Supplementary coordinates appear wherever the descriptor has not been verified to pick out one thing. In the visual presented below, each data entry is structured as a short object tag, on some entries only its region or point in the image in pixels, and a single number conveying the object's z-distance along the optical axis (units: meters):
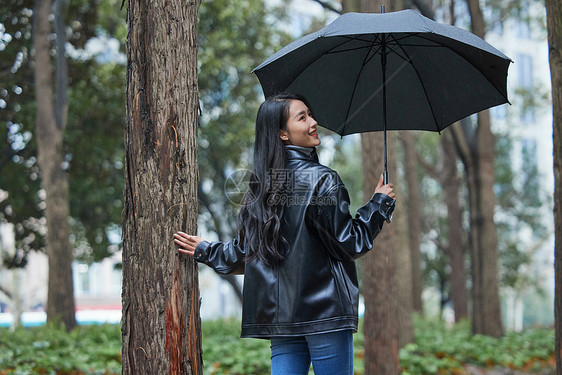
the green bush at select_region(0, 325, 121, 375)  6.71
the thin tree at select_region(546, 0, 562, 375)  4.86
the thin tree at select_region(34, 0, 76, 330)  10.83
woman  3.06
